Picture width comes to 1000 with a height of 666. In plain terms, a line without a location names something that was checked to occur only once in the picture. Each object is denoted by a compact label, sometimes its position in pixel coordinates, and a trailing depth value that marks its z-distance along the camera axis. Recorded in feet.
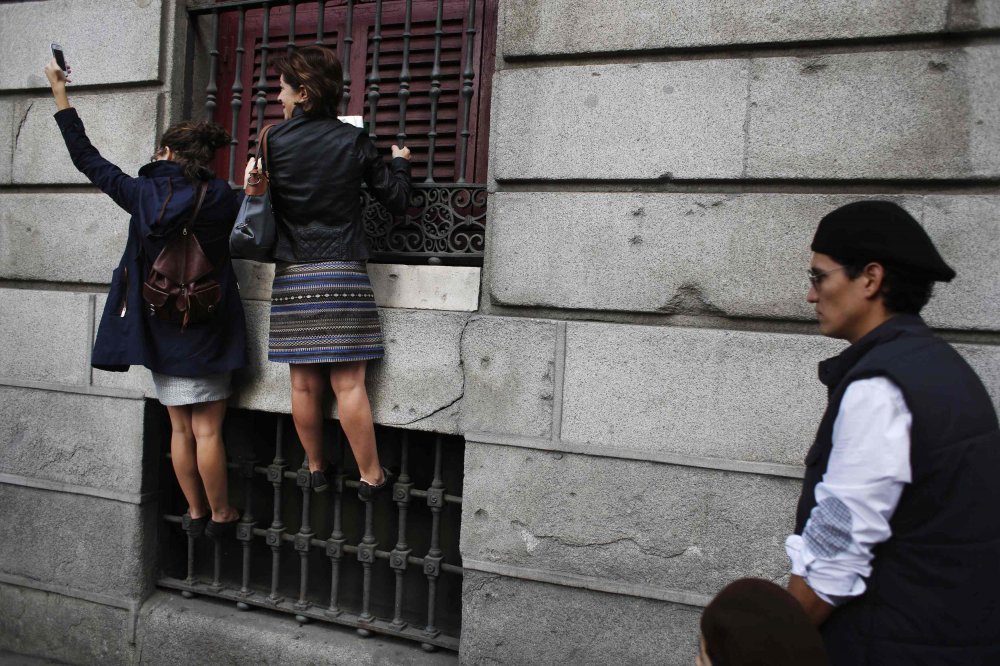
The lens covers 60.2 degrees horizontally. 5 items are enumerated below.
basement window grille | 13.91
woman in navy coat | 12.97
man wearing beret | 5.90
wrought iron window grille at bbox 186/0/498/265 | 13.73
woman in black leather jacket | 12.48
